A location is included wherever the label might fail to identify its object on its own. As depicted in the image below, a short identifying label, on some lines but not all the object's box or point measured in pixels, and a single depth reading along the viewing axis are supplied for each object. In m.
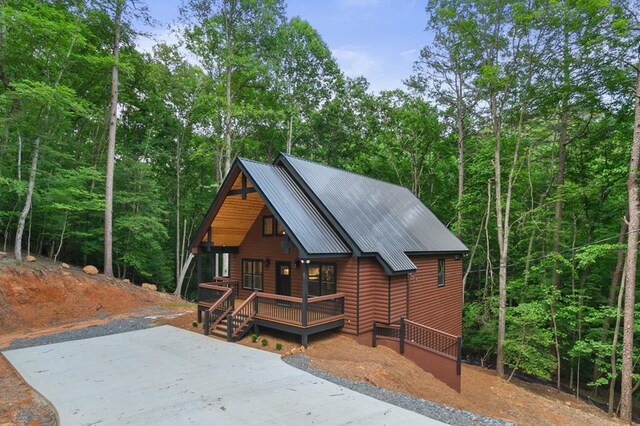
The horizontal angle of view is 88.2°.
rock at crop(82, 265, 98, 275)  17.51
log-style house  10.40
